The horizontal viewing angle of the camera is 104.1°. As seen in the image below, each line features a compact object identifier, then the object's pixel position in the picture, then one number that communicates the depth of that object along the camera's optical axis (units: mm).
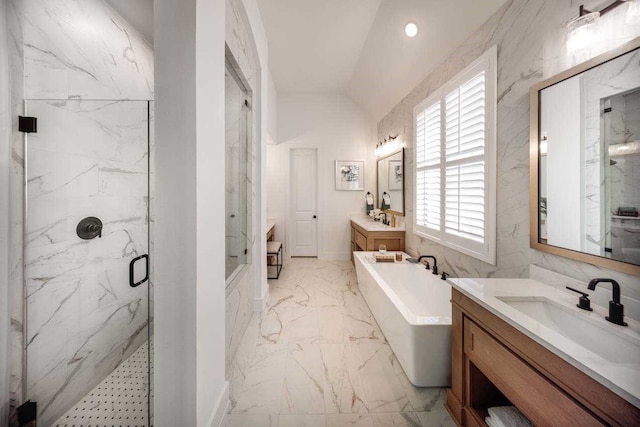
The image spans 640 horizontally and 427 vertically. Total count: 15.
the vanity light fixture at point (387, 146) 3917
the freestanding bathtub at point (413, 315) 1637
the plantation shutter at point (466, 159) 2006
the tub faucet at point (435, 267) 2597
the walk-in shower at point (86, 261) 1324
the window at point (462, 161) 1902
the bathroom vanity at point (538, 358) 715
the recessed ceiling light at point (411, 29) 2445
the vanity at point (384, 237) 3600
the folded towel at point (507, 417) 1080
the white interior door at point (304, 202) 5125
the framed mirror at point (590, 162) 1033
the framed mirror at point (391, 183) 3646
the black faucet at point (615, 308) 979
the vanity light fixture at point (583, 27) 1145
